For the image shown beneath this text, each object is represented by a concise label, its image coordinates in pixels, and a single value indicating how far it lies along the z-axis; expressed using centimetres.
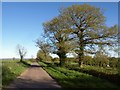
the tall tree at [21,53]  3870
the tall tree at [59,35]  1584
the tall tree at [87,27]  1542
